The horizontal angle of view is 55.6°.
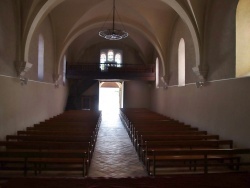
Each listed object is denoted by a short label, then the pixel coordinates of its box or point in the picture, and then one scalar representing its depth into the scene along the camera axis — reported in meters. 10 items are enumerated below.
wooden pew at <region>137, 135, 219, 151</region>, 7.83
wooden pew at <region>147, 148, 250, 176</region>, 6.07
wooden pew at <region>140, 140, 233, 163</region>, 7.07
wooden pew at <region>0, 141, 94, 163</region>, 6.62
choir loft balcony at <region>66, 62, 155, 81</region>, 19.75
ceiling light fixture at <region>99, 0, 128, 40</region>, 12.24
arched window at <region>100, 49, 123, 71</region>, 25.09
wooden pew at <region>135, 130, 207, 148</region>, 8.77
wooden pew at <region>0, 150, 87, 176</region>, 5.75
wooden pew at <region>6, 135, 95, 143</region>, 7.56
